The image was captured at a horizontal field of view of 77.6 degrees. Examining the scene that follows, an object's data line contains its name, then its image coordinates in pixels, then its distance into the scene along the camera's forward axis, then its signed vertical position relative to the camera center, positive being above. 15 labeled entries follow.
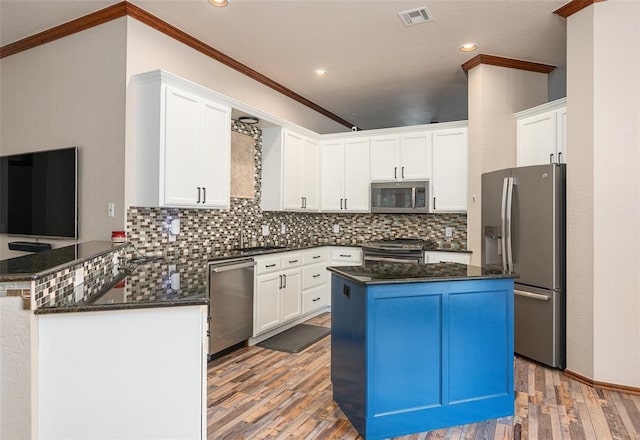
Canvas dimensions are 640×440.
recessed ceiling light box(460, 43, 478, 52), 3.97 +1.76
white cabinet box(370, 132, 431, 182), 5.14 +0.85
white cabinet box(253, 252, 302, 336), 3.98 -0.75
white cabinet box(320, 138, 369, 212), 5.54 +0.64
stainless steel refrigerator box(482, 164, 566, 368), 3.37 -0.25
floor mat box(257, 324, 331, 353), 3.93 -1.25
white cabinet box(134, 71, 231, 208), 3.18 +0.65
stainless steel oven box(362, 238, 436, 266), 4.77 -0.38
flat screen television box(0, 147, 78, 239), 3.53 +0.24
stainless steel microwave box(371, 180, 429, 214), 5.10 +0.31
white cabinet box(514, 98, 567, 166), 3.77 +0.88
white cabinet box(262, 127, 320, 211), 4.80 +0.62
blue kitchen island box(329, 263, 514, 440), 2.25 -0.76
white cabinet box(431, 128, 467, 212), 4.89 +0.62
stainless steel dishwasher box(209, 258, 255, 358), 3.41 -0.75
